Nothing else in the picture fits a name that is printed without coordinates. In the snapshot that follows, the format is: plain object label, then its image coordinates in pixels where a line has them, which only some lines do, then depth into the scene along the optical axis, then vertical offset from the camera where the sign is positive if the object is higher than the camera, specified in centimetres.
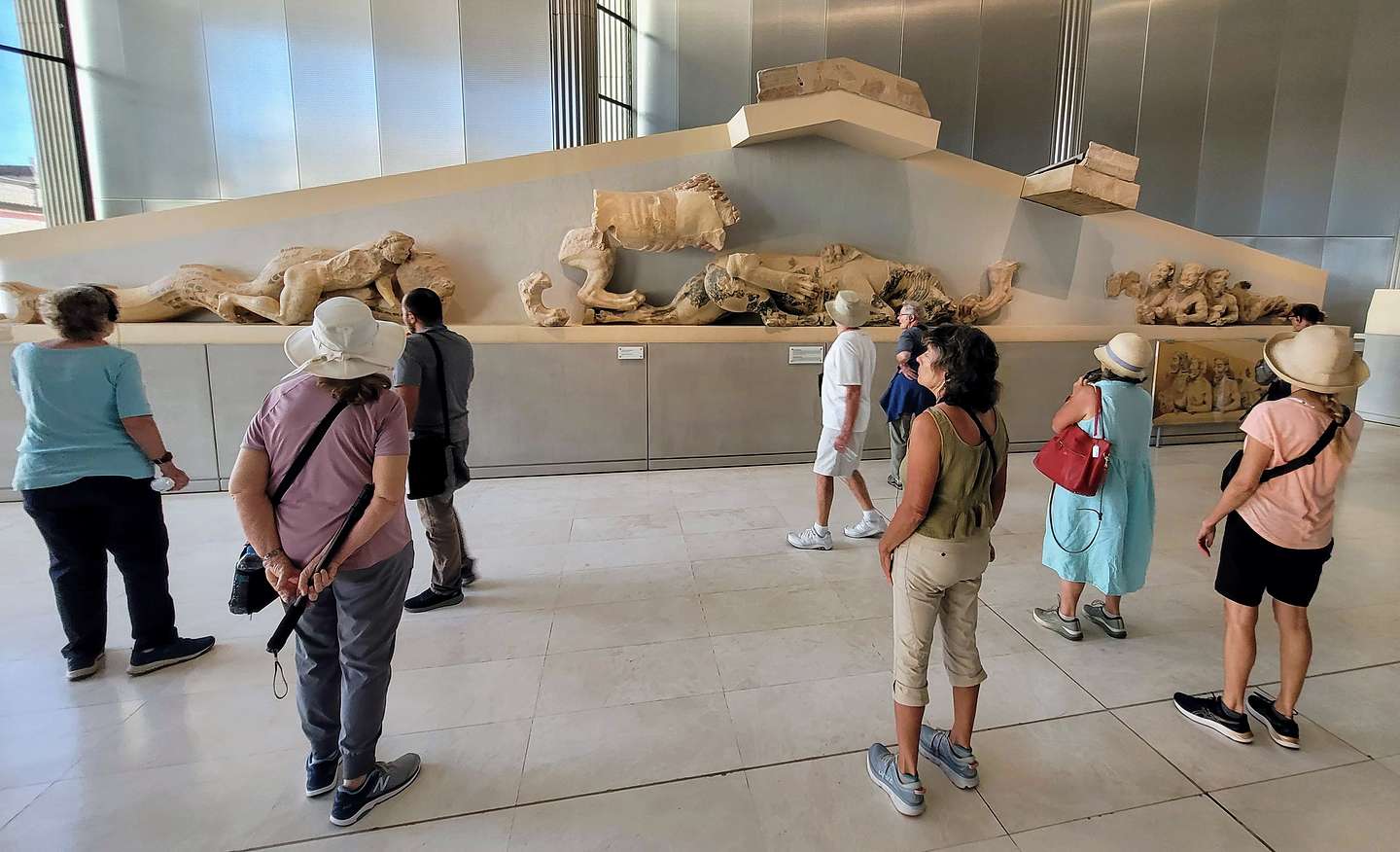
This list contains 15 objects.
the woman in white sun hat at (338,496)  172 -50
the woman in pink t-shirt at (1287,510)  206 -65
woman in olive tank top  182 -63
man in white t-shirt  386 -58
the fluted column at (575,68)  895 +346
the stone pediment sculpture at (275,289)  538 +20
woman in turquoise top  250 -65
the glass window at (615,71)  1131 +430
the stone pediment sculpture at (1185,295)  750 +22
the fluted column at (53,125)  866 +257
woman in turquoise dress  279 -90
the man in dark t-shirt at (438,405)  303 -45
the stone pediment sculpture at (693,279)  606 +39
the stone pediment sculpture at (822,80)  636 +230
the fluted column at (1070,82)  930 +339
